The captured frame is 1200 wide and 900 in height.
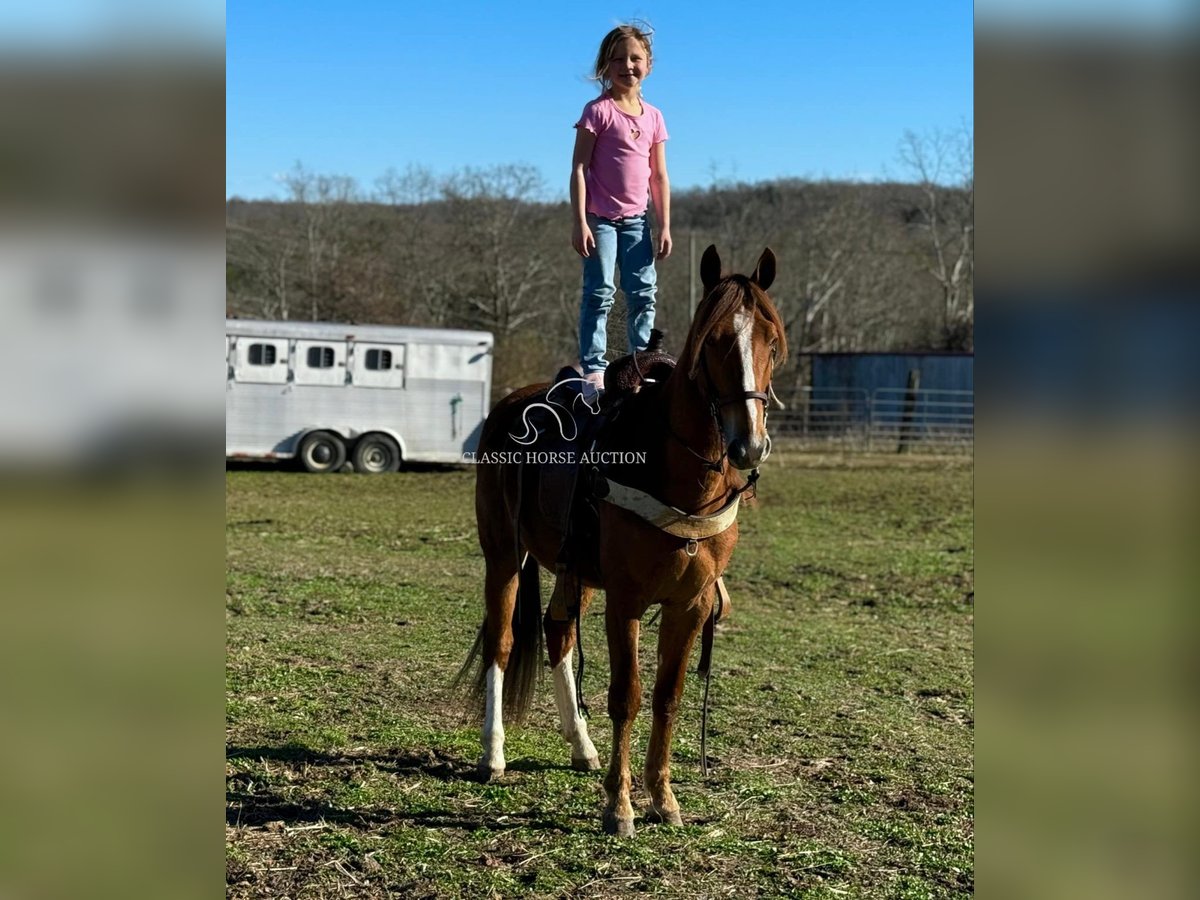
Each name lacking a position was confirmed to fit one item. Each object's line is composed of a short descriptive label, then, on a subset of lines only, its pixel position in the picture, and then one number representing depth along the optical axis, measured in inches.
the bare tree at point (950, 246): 1740.9
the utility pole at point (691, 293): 1362.7
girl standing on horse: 184.4
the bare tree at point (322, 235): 1557.5
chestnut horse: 142.2
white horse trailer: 858.1
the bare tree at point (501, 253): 1482.5
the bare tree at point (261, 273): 1571.1
